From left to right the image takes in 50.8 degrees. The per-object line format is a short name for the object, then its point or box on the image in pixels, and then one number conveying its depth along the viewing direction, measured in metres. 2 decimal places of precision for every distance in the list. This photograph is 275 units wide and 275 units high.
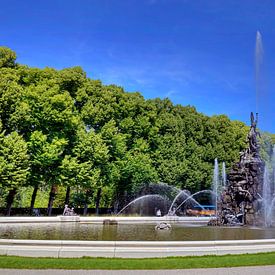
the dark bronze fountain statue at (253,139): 27.12
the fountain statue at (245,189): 24.93
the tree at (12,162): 26.46
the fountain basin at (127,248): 10.62
